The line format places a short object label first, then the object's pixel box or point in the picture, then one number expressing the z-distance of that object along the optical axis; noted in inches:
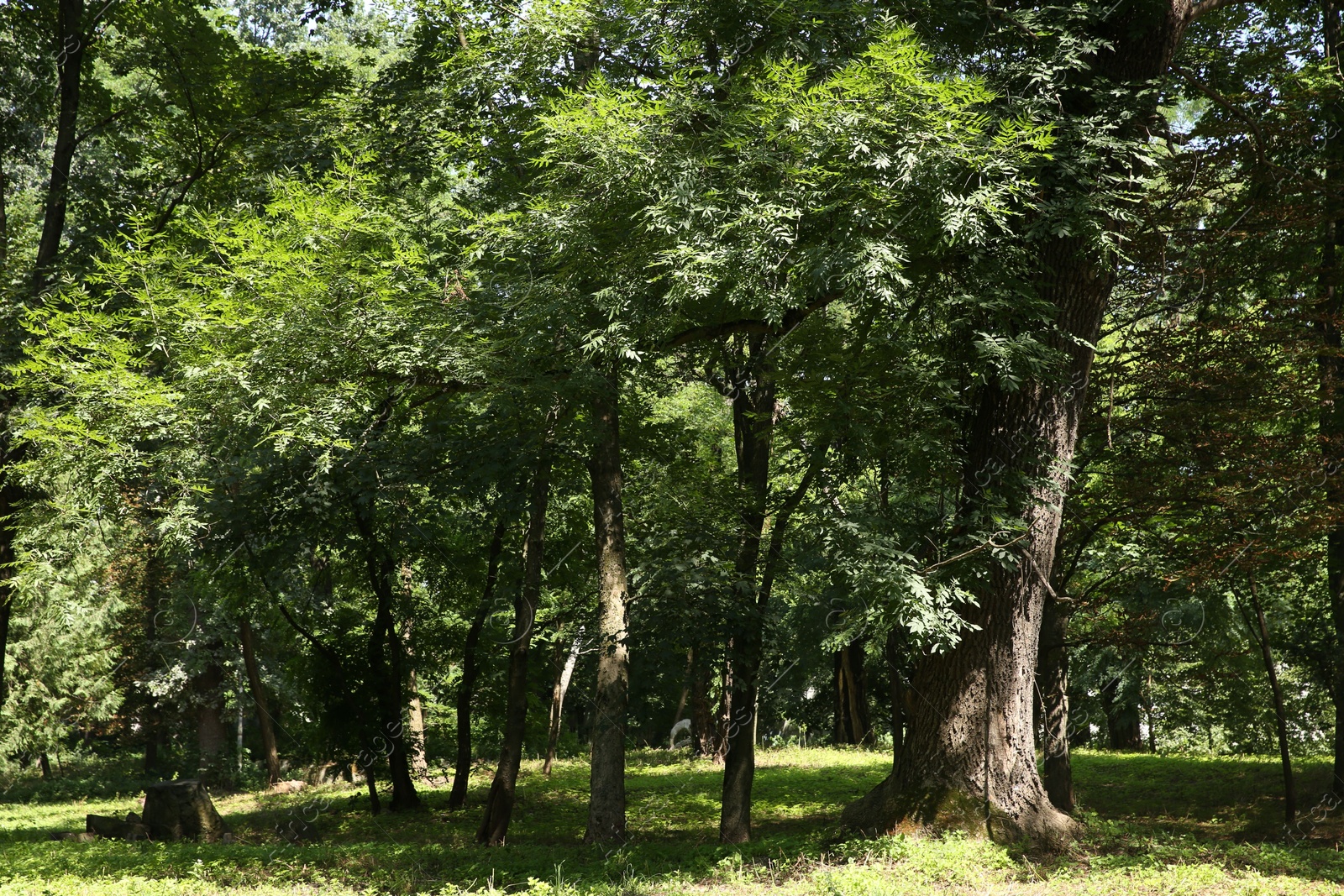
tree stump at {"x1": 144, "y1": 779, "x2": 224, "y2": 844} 444.8
